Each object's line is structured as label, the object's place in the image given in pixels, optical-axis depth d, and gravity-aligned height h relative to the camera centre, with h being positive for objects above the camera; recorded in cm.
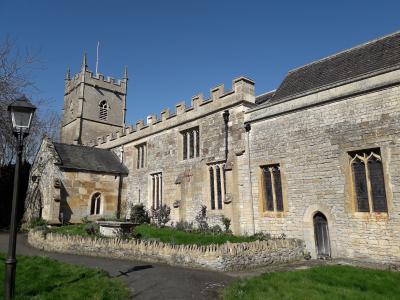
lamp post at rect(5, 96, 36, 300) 580 +154
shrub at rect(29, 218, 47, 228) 1928 -59
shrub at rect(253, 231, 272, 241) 1345 -116
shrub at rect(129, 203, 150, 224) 2101 -22
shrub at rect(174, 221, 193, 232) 1765 -86
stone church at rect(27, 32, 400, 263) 1174 +230
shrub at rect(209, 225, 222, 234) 1572 -97
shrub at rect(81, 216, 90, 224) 2094 -50
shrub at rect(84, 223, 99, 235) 1517 -83
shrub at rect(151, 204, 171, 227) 1953 -26
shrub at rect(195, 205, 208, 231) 1697 -43
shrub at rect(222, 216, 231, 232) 1555 -64
